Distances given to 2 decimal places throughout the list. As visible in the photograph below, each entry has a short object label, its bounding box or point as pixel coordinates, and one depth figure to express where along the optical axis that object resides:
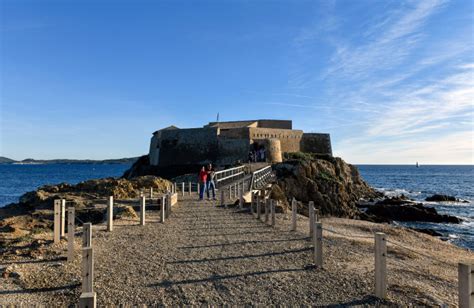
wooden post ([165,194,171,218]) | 13.73
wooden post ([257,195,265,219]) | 13.06
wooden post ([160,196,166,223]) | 12.37
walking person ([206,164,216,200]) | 19.03
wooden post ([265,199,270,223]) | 12.15
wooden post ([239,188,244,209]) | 15.21
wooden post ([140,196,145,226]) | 11.69
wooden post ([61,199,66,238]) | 9.10
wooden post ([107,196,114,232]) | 10.52
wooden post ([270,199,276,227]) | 11.51
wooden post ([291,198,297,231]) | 11.04
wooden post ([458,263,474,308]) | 4.34
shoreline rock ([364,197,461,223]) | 29.02
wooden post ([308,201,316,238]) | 9.60
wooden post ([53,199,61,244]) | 8.65
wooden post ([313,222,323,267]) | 7.11
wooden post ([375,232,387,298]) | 5.51
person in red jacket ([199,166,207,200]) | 18.55
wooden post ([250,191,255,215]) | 14.26
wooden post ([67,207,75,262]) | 7.31
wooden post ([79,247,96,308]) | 5.29
